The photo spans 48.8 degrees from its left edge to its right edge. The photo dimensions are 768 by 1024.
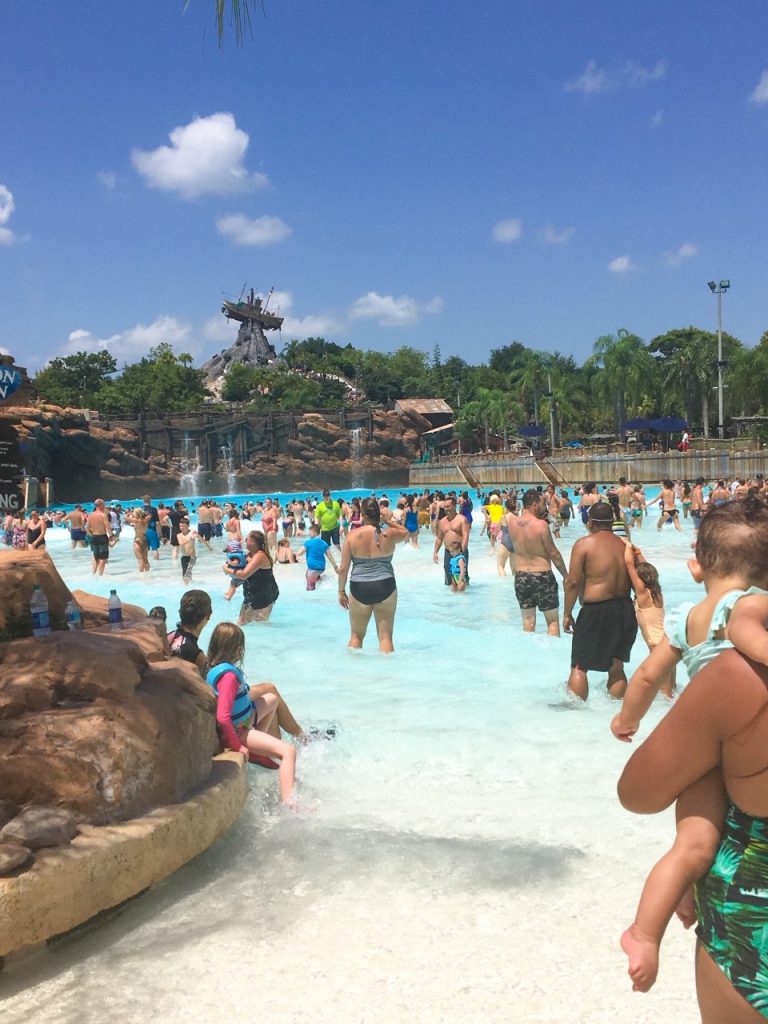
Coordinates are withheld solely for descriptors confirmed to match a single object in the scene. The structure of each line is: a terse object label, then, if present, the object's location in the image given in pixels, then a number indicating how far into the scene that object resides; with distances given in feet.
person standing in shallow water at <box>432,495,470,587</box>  41.19
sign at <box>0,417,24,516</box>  18.61
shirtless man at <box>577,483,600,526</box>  61.45
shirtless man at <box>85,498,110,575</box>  55.16
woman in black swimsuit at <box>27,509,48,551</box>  55.88
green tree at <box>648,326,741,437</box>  192.34
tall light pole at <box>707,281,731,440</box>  145.28
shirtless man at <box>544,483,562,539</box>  76.27
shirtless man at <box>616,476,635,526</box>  65.88
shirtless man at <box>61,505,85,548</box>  74.84
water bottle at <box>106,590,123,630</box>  16.14
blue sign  20.99
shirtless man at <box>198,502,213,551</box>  71.46
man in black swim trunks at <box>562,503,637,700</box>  19.31
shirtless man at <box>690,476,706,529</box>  69.56
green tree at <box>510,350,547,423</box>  245.45
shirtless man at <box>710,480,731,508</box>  64.64
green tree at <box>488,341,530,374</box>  402.72
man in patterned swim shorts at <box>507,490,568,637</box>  26.66
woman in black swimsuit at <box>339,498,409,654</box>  26.02
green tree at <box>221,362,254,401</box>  270.67
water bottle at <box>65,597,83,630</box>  15.06
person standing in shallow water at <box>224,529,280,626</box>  32.27
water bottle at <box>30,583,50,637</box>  14.14
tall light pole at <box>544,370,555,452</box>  204.54
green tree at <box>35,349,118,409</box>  268.21
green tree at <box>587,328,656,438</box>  201.87
